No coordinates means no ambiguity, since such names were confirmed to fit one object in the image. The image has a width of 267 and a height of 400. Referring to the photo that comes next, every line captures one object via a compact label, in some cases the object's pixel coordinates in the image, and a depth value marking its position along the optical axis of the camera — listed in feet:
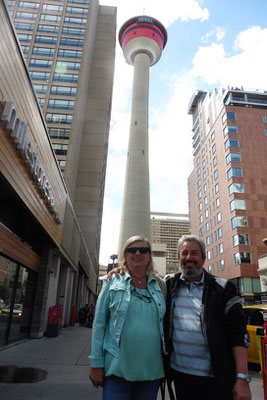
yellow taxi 24.66
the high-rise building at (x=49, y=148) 24.51
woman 7.34
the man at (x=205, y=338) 7.53
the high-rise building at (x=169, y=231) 450.05
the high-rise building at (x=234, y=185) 127.34
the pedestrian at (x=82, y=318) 74.02
